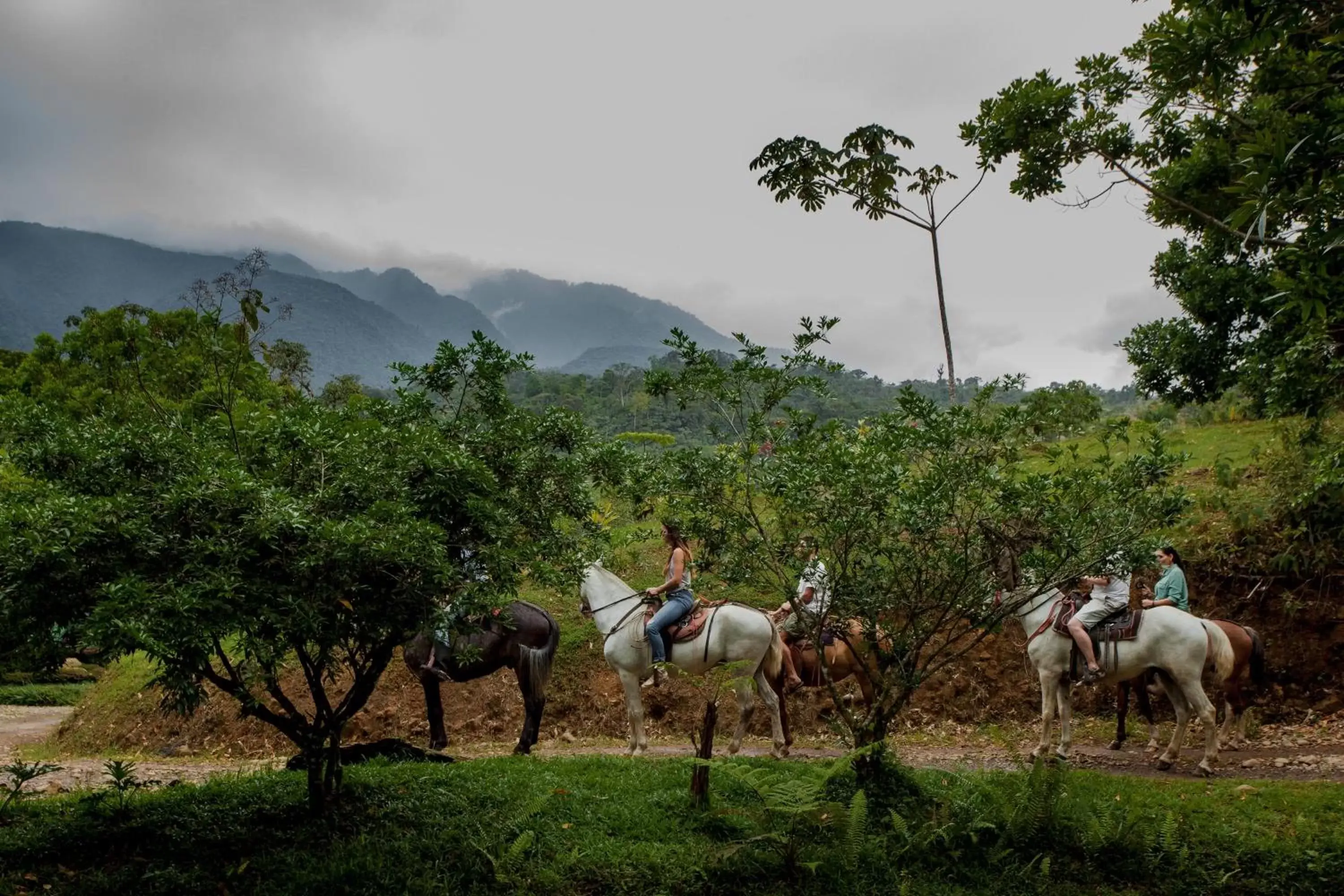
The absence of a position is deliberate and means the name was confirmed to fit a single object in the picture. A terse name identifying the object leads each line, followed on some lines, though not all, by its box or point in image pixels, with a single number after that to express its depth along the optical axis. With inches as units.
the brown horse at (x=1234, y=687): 427.2
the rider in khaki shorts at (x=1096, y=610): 409.4
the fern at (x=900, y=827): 280.5
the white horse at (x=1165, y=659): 399.9
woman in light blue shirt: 443.2
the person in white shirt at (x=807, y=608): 322.0
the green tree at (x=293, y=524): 194.9
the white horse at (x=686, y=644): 425.4
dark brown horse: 420.5
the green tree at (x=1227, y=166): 176.9
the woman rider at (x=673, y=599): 411.5
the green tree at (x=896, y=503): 292.5
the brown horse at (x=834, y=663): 465.7
